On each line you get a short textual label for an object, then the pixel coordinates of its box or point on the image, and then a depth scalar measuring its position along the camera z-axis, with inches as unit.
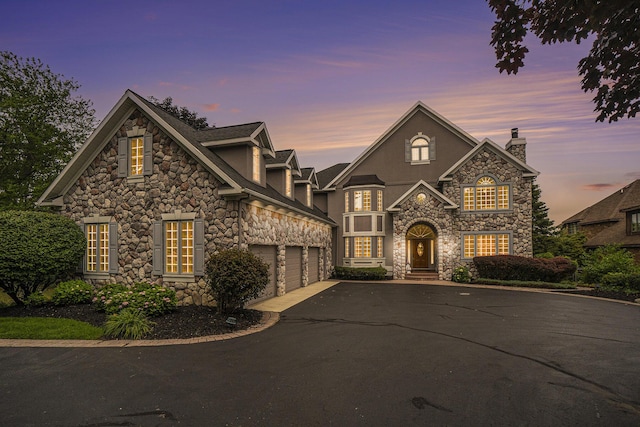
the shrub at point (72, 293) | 417.4
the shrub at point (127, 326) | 299.9
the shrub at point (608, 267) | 639.1
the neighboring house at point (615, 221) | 986.1
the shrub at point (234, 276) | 357.1
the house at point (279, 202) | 431.8
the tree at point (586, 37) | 140.9
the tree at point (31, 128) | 844.0
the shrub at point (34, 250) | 388.5
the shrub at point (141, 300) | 355.9
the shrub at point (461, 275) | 763.2
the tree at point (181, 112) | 1288.1
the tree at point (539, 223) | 1047.6
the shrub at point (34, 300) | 414.9
